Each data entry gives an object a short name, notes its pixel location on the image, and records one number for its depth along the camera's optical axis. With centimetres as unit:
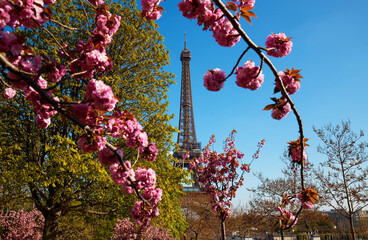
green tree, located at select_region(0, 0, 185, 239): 738
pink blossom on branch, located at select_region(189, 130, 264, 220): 893
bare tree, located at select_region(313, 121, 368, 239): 1348
